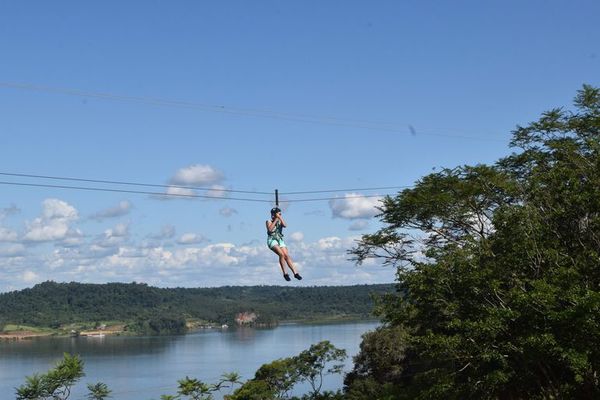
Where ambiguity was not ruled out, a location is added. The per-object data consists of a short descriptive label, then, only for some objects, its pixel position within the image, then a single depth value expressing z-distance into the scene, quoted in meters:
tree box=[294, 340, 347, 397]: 50.50
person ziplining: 12.77
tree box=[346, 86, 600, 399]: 15.32
